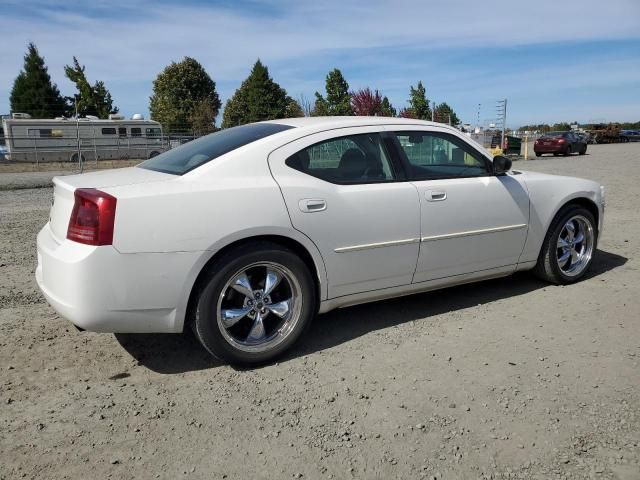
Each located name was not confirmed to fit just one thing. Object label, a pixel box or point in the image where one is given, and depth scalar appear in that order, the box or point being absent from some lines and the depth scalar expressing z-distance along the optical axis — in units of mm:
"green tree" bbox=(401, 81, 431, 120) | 33812
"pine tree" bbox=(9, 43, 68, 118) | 44344
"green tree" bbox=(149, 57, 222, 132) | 49688
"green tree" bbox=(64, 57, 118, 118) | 40344
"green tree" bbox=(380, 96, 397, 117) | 35319
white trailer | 26766
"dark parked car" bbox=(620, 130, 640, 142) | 49253
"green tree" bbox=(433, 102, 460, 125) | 44500
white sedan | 2939
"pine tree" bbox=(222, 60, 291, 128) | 43500
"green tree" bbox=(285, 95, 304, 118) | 28241
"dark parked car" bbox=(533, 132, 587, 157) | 28281
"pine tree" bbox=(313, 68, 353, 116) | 33406
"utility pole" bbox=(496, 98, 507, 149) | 22469
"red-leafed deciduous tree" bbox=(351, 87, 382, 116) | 34188
